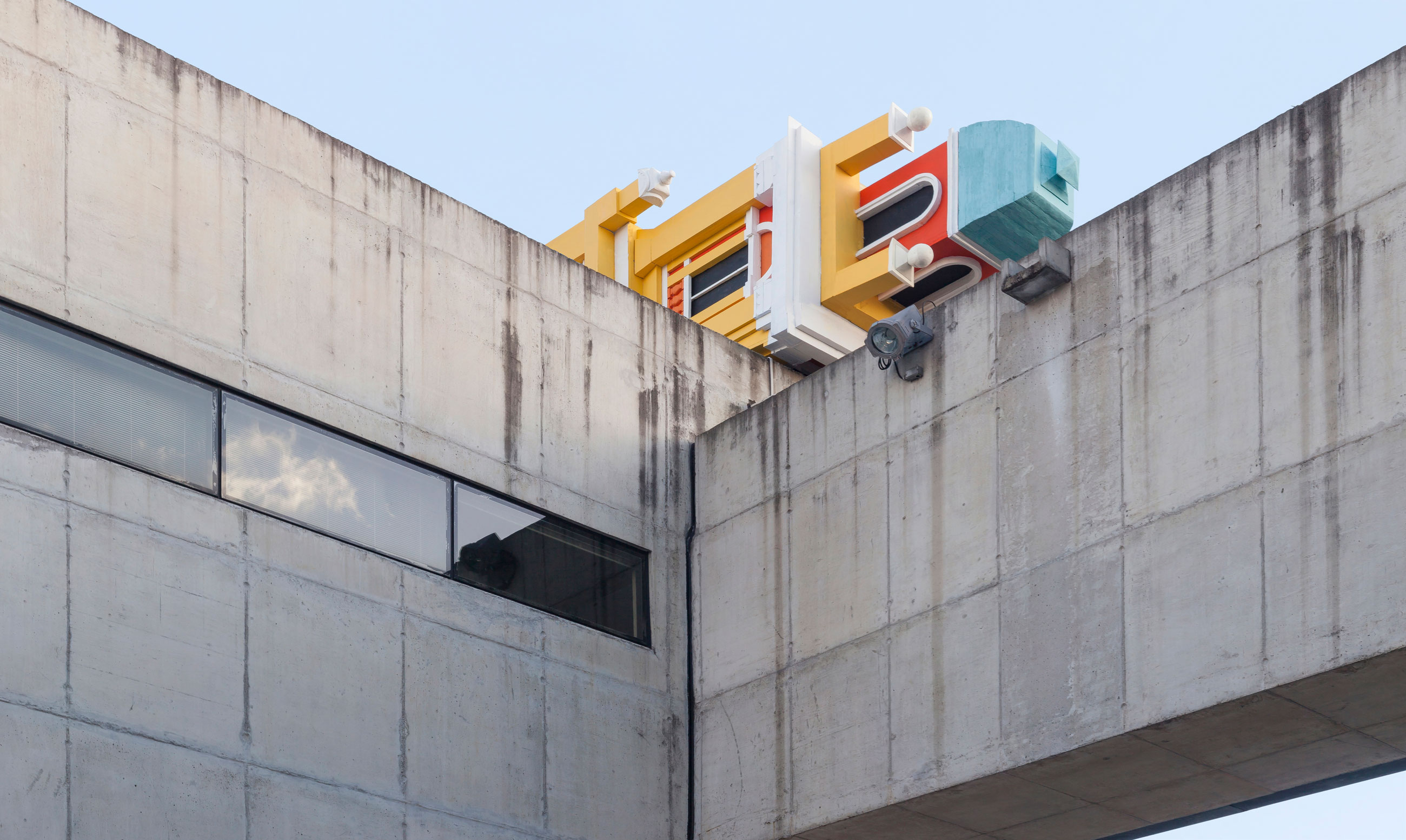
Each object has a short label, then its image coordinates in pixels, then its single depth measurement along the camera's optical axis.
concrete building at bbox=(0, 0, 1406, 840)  13.18
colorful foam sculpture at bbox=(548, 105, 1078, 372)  29.00
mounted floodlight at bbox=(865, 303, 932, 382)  16.62
